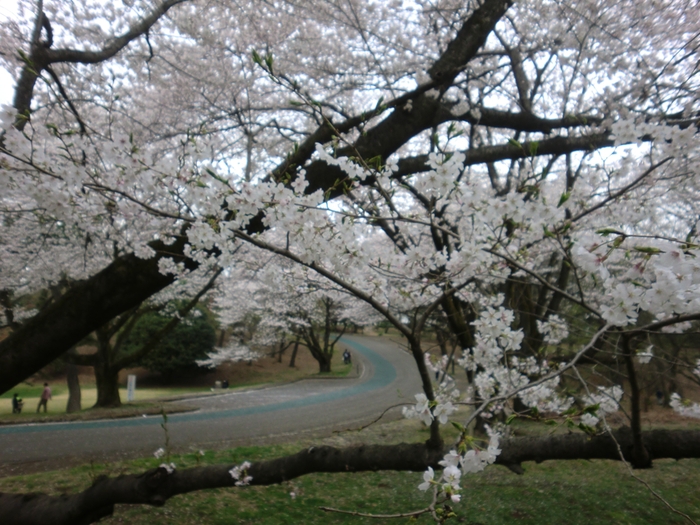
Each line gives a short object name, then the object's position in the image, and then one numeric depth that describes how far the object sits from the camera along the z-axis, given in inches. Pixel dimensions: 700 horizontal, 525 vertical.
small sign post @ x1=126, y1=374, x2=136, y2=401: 576.4
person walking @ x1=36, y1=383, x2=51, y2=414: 643.3
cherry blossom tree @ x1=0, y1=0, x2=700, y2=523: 88.5
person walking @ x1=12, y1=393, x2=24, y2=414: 642.2
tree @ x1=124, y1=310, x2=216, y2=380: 981.8
